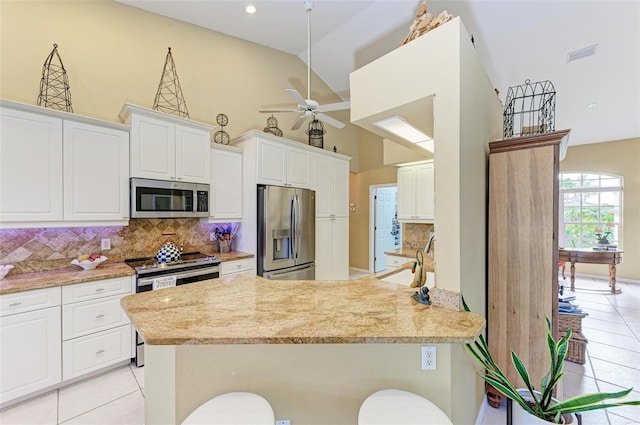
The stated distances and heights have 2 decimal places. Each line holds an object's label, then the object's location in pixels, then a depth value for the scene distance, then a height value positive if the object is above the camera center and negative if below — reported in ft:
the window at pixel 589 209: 20.36 +0.21
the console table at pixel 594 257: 15.92 -2.77
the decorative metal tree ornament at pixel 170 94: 11.61 +5.10
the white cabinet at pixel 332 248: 15.75 -2.30
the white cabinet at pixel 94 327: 7.60 -3.49
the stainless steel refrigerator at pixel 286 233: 12.15 -1.08
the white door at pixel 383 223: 22.04 -1.03
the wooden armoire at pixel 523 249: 6.11 -0.88
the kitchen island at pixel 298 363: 4.30 -2.57
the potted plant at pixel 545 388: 4.10 -2.79
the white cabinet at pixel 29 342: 6.72 -3.43
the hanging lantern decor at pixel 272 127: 15.03 +4.72
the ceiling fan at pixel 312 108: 9.74 +3.86
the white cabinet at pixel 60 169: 7.36 +1.23
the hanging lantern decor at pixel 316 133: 17.47 +5.03
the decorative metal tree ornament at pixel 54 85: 8.99 +4.21
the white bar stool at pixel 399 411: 3.70 -2.84
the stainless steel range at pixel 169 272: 8.79 -2.19
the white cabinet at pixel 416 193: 14.02 +0.98
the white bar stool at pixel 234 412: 3.66 -2.82
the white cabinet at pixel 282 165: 12.67 +2.29
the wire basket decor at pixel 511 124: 7.78 +2.92
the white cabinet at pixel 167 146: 9.50 +2.43
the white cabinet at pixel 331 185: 15.66 +1.59
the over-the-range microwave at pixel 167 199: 9.51 +0.42
